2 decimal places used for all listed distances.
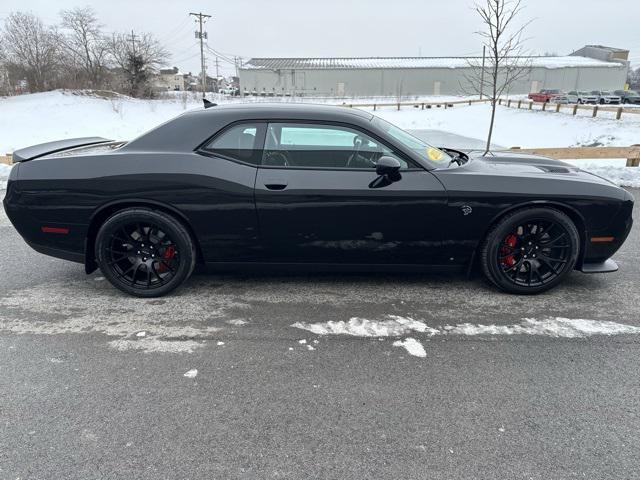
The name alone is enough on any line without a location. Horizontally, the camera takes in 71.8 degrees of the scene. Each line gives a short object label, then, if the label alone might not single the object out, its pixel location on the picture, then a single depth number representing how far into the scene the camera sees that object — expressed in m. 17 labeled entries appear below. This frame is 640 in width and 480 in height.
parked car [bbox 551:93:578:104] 43.16
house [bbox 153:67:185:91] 100.64
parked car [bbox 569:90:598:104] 41.94
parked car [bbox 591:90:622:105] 40.28
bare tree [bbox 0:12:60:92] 34.38
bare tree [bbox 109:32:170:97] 40.72
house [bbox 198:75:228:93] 86.91
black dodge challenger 3.41
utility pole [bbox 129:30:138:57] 41.79
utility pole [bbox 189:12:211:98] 51.44
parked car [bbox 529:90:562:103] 47.55
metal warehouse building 74.75
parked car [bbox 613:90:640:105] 42.66
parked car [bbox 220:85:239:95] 72.56
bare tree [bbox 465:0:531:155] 10.45
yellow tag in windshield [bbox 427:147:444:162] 3.66
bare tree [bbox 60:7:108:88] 39.47
